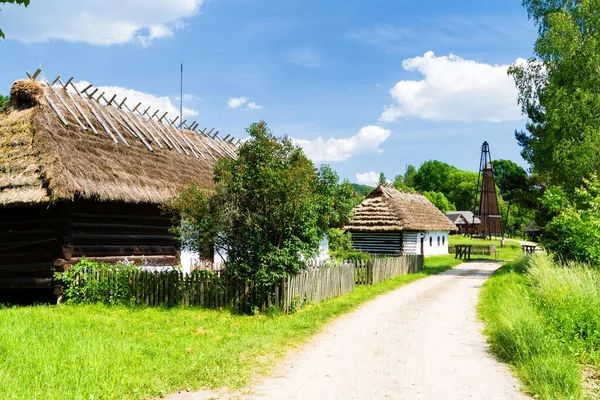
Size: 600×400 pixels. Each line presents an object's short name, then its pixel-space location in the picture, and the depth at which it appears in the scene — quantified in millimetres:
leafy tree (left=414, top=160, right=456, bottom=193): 105375
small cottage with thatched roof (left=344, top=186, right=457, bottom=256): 30878
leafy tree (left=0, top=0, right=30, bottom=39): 5147
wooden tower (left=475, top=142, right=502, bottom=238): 61906
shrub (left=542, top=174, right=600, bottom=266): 15367
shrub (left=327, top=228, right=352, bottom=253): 33394
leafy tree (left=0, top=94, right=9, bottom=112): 33234
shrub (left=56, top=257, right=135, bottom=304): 13391
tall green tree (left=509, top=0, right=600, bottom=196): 19766
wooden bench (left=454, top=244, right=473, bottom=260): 36150
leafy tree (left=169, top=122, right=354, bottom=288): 11891
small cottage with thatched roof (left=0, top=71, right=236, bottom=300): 13828
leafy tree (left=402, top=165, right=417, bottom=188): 119625
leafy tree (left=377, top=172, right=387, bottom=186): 33125
